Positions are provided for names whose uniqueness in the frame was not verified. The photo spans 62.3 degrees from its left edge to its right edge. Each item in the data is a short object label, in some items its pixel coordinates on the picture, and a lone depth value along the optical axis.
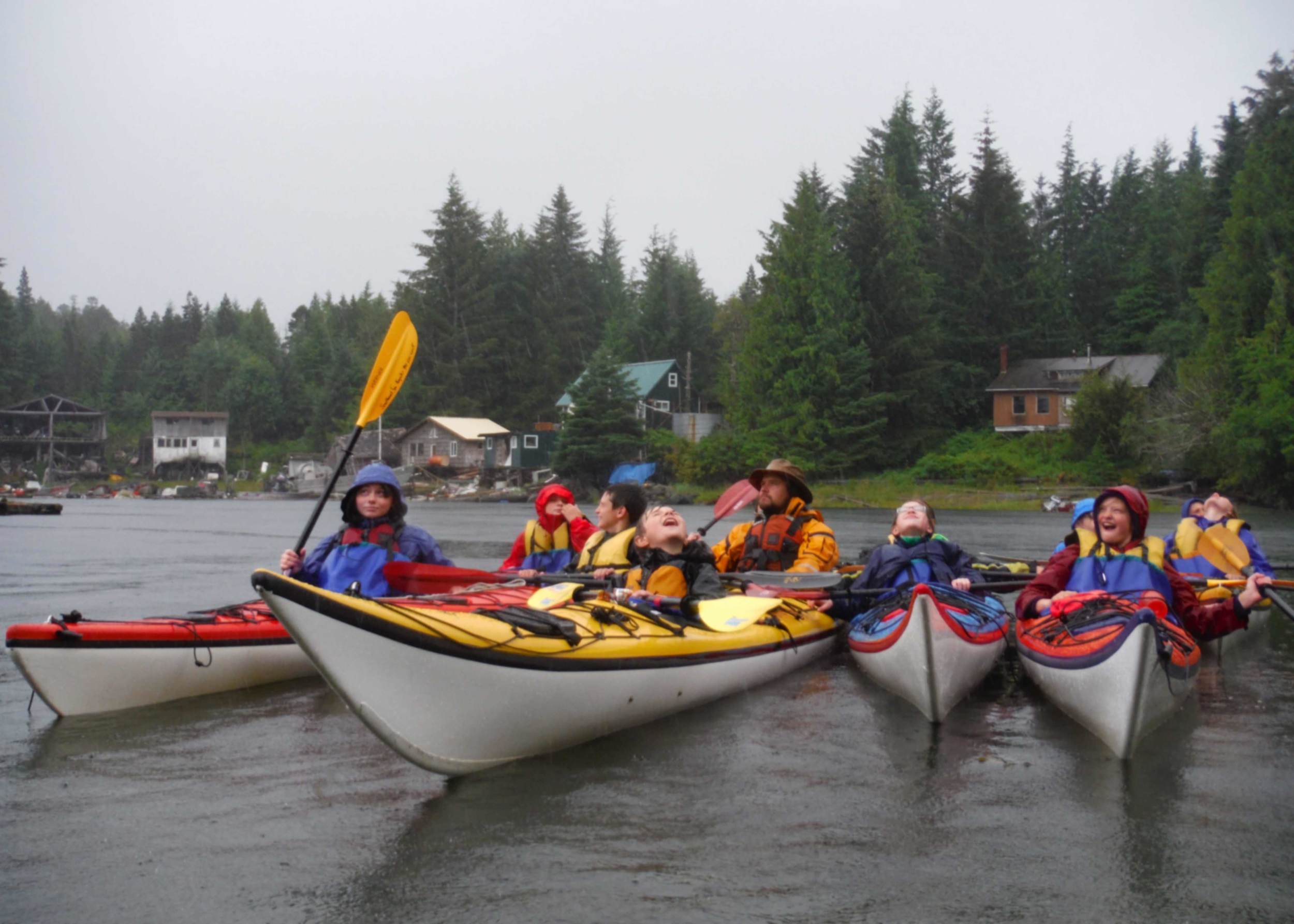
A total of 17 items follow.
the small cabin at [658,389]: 53.06
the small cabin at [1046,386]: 43.69
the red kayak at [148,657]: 6.04
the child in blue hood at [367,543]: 6.36
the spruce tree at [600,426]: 43.31
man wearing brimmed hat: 8.48
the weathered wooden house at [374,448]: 57.16
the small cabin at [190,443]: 65.44
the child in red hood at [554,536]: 8.91
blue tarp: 43.03
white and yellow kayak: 4.24
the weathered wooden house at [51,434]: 63.00
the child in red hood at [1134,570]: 5.99
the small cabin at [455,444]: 54.34
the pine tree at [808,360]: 39.88
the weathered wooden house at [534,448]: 51.56
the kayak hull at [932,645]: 5.99
